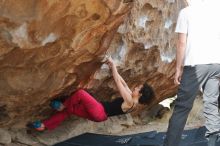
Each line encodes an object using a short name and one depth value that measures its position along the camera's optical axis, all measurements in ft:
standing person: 11.41
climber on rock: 13.50
